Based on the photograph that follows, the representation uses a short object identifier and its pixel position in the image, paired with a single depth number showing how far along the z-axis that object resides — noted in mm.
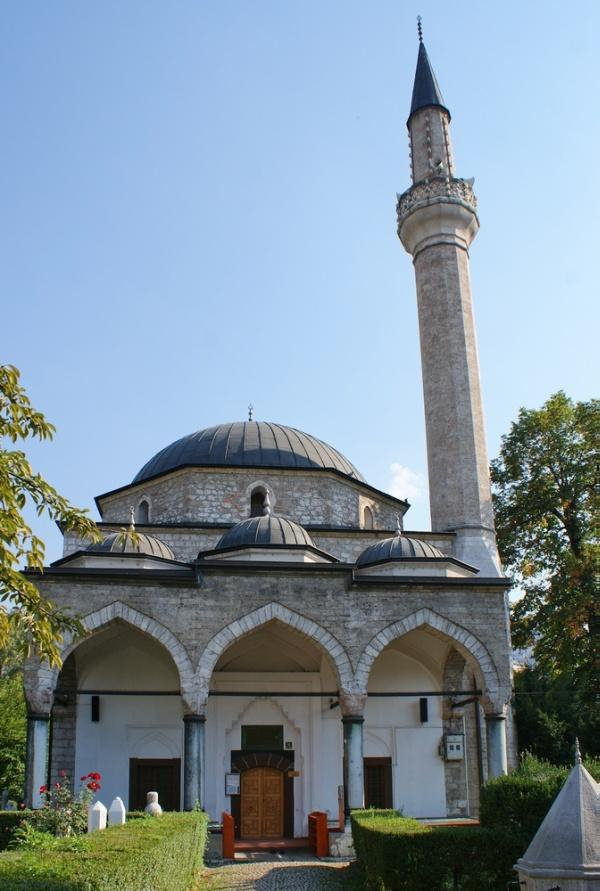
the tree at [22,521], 5336
